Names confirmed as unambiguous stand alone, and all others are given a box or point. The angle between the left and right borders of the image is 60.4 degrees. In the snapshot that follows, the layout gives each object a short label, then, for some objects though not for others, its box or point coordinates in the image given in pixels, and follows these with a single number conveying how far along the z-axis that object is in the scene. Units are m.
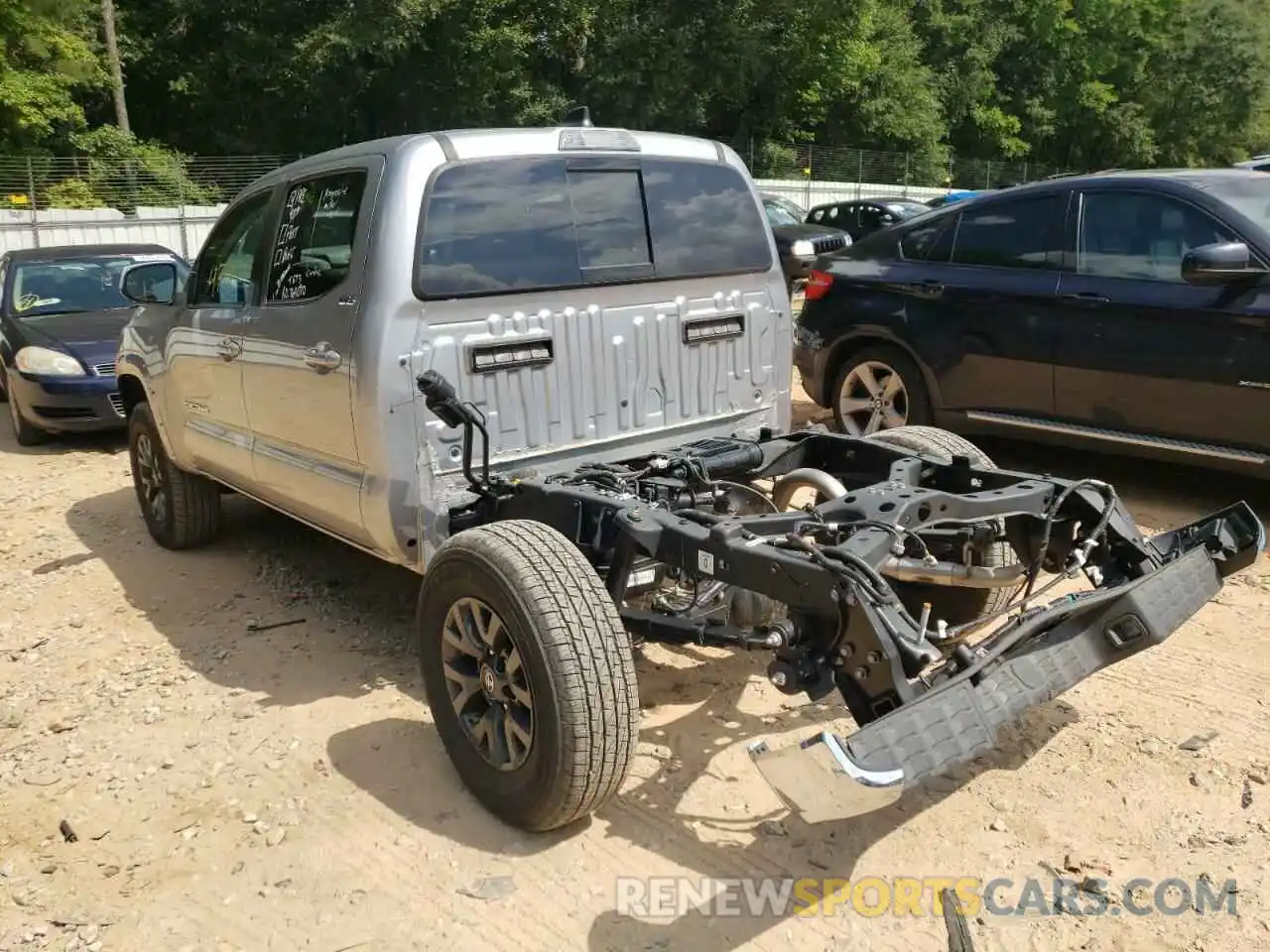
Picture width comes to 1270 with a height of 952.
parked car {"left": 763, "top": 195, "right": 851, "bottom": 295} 14.49
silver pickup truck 2.78
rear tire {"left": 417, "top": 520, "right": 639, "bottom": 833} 2.88
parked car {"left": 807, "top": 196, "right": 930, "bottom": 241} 17.31
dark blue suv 5.23
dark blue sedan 8.34
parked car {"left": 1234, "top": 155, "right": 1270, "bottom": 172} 10.11
